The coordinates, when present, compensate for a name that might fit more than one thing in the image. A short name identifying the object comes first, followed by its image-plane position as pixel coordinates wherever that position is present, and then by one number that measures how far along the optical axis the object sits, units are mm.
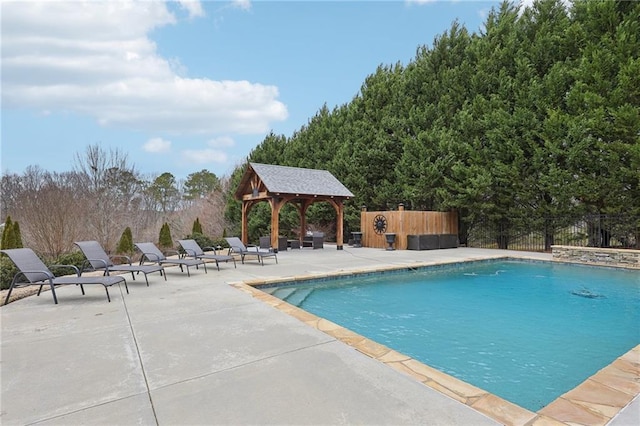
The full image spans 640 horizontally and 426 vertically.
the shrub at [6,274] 7586
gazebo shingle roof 14743
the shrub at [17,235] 10516
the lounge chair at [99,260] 6855
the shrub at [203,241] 15125
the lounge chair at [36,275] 5281
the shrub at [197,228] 18316
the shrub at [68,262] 8891
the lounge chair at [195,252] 9159
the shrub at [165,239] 16234
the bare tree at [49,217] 11859
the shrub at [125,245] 13133
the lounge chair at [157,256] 8045
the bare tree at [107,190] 14172
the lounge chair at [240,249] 10487
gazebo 14557
